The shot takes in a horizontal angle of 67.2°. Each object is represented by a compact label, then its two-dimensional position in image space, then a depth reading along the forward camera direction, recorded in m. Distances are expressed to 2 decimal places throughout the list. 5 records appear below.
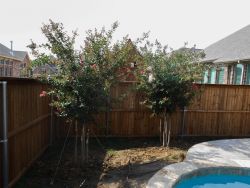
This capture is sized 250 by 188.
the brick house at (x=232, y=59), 10.78
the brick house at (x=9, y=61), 24.11
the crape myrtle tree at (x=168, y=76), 5.57
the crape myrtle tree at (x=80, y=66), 4.17
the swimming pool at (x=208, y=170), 3.87
